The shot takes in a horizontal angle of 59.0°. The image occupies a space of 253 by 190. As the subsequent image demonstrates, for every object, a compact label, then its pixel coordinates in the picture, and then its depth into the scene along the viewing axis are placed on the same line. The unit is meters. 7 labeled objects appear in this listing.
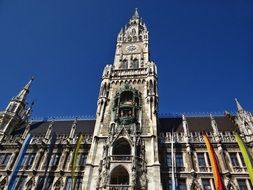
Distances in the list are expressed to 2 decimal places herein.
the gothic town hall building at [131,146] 25.56
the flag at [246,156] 23.19
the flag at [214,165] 23.14
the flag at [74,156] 25.51
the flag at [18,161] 25.65
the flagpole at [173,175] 23.18
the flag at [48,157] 27.76
